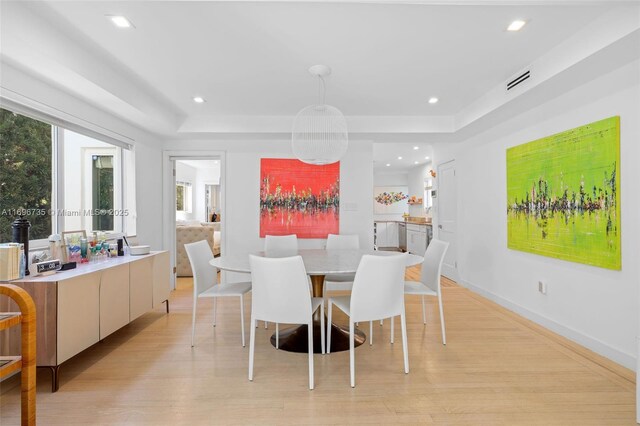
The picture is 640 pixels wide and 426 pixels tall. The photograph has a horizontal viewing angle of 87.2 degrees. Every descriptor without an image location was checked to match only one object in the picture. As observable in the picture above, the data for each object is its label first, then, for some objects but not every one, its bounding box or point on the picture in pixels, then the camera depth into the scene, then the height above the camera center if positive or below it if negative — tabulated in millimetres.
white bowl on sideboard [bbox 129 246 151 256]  3410 -372
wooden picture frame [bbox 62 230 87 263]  2775 -260
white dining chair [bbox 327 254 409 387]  2254 -539
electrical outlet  3330 -752
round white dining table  2492 -406
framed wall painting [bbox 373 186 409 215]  10617 +435
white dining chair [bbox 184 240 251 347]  2982 -633
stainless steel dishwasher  9167 -664
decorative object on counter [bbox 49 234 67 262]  2660 -268
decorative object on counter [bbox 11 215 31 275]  2324 -140
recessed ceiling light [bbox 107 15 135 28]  2225 +1304
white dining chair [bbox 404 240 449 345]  2976 -593
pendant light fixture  3238 +748
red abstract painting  5027 +228
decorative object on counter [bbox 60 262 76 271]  2529 -396
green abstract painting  2602 +155
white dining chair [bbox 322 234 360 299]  4117 -358
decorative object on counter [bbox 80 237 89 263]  2891 -313
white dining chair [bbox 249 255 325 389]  2201 -529
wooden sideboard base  2182 -680
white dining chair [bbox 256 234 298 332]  4074 -363
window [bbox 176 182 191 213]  9102 +469
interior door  5332 +11
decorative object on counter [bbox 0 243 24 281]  2158 -306
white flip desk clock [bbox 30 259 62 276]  2340 -376
